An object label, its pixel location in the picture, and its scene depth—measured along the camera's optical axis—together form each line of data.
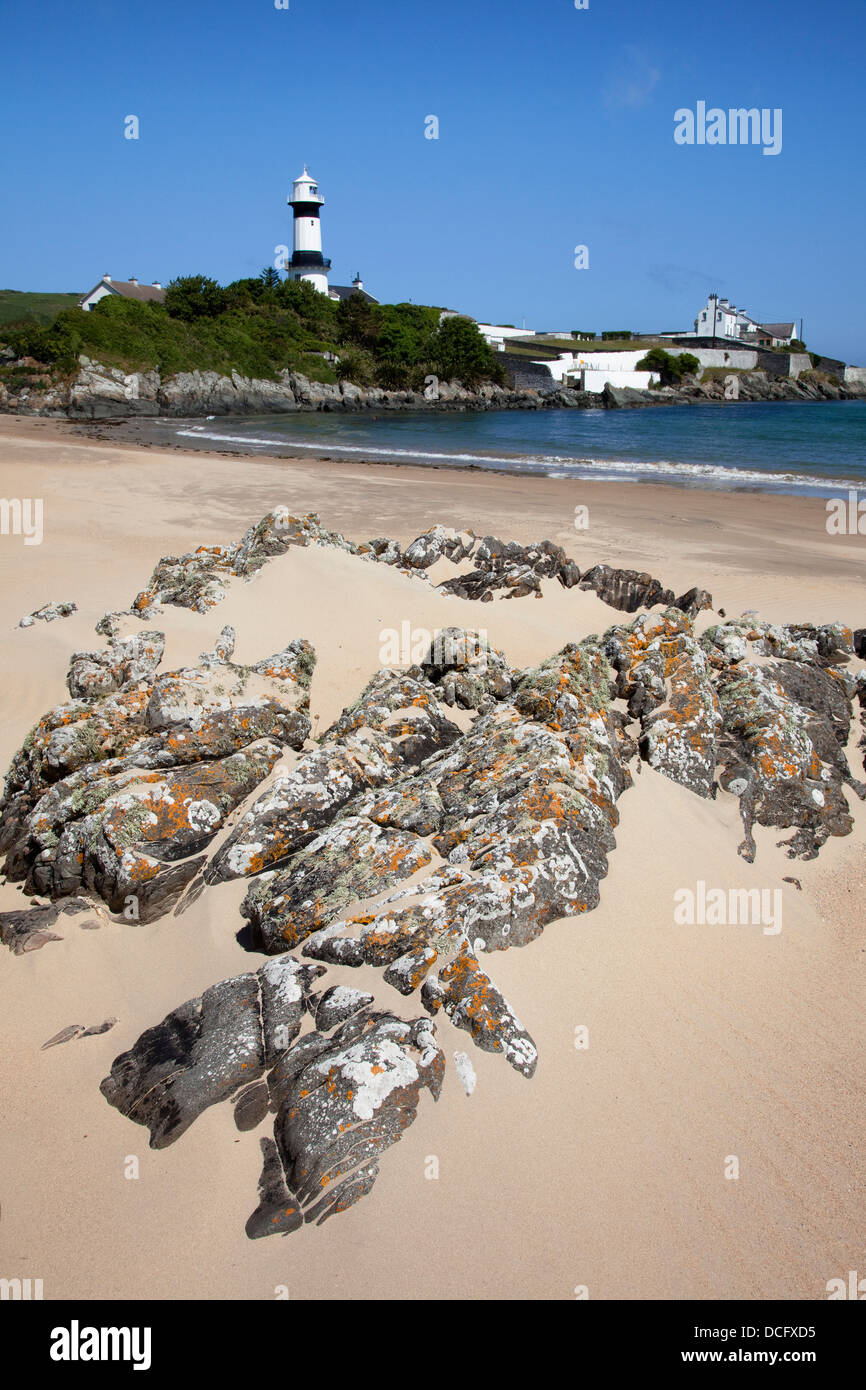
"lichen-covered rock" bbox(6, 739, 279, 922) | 4.71
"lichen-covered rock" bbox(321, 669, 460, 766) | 5.82
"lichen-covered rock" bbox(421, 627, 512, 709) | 6.45
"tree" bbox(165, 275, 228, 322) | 71.31
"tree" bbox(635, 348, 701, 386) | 106.12
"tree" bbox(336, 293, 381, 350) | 81.56
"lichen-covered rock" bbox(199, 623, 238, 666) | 6.42
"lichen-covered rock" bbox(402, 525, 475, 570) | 9.65
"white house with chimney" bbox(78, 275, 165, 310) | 76.56
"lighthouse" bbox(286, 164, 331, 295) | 87.56
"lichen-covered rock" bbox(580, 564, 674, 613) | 8.30
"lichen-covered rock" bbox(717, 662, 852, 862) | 5.23
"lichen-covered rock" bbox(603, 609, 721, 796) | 5.46
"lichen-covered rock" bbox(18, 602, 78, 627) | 8.09
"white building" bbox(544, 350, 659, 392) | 96.81
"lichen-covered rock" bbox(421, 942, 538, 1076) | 3.60
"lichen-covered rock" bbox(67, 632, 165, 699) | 6.46
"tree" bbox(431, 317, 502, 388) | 80.56
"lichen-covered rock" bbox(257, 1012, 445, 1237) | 3.21
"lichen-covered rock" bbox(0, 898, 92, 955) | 4.51
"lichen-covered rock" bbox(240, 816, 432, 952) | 4.25
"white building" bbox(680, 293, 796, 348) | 133.38
